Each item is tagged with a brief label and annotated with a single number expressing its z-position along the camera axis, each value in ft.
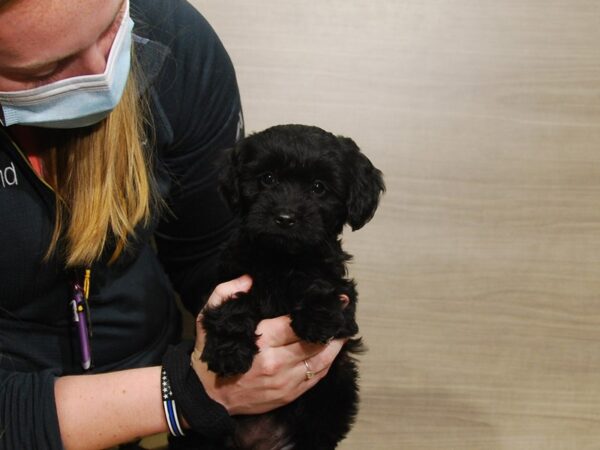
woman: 3.23
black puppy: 3.53
